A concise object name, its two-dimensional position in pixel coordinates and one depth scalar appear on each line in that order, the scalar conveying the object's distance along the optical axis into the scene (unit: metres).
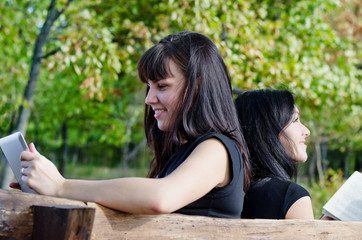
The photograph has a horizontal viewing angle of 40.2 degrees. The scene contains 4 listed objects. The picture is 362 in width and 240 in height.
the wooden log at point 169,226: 1.33
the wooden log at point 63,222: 1.28
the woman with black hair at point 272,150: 2.34
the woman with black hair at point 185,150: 1.49
